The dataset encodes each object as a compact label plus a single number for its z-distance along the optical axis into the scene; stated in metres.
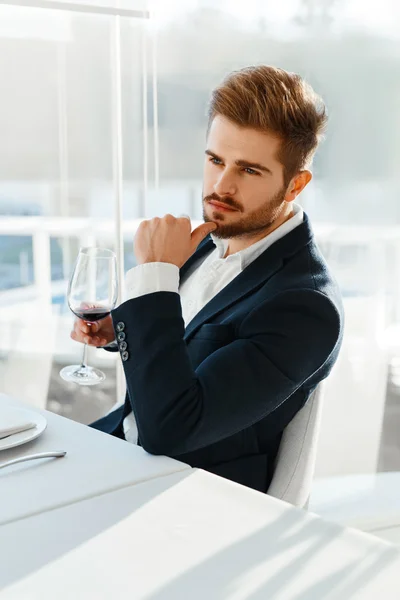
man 1.35
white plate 1.17
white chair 1.47
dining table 0.79
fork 1.10
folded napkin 1.21
